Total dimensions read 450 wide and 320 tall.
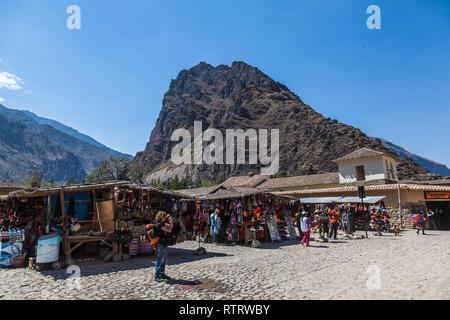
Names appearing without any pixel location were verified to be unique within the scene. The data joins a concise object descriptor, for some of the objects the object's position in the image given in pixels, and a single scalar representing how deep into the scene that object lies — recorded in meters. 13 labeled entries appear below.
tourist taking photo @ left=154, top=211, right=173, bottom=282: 6.55
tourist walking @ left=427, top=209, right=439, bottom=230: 20.29
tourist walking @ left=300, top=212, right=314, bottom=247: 12.43
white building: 28.02
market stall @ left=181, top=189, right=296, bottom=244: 13.55
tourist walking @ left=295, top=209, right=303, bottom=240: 14.86
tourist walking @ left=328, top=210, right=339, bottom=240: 14.62
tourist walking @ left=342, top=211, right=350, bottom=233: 17.72
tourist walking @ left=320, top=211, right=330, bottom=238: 15.34
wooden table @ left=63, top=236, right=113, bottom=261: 9.03
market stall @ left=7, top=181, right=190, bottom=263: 9.55
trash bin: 8.06
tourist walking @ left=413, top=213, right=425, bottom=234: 16.94
